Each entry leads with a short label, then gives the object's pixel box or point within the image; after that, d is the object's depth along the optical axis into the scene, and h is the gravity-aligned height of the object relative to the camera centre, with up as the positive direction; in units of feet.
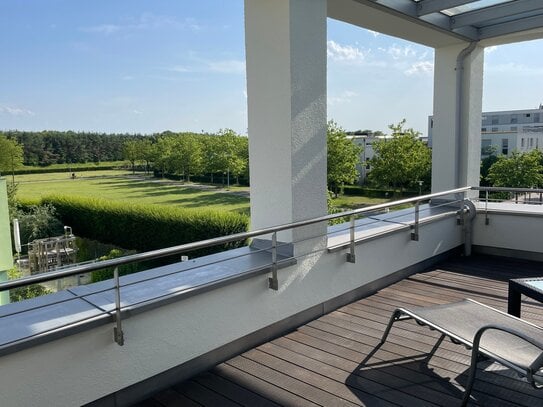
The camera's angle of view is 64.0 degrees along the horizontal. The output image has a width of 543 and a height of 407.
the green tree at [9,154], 134.51 +3.74
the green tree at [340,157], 97.55 +0.43
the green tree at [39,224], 69.31 -9.52
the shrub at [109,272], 41.49 -10.77
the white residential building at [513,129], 153.41 +9.81
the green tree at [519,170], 95.25 -3.47
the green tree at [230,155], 150.71 +2.30
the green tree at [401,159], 102.01 -0.24
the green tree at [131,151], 202.18 +5.79
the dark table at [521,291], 8.43 -2.70
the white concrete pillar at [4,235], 36.96 -5.88
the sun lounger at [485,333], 6.21 -3.04
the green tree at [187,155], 170.64 +2.73
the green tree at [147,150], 196.24 +5.84
